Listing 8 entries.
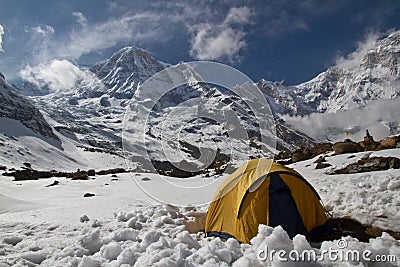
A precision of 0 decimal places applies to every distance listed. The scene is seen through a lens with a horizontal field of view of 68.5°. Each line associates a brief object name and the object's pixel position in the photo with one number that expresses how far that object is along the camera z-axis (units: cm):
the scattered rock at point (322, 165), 1695
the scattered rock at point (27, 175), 2909
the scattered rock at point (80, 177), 2630
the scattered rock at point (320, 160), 1836
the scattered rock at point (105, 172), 3297
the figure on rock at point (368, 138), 2241
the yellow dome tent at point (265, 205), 748
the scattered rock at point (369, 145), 1835
